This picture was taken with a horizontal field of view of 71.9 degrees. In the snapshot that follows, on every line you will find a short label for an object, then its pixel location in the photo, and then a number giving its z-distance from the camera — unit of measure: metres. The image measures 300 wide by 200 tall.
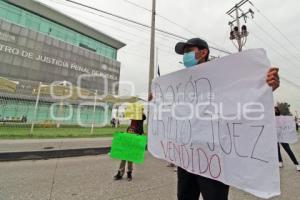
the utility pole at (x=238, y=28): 13.51
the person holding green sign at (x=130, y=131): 4.29
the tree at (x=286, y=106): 84.00
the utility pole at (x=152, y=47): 10.46
